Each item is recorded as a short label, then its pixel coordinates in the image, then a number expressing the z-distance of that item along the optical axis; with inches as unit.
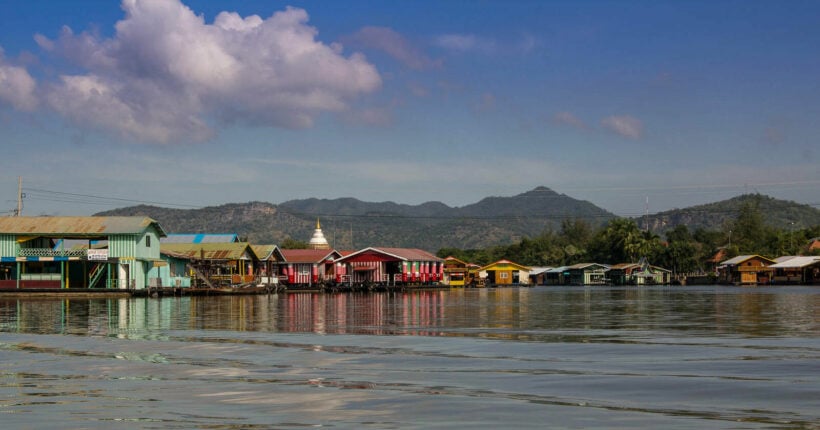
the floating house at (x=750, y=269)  5408.5
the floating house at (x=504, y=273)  6156.5
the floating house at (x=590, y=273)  6284.5
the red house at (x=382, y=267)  4411.9
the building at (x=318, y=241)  5034.0
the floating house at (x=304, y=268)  4239.7
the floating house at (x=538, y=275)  6619.1
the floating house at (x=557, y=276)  6604.3
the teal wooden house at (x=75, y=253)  2783.0
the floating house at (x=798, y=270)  5068.9
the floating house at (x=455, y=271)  5428.2
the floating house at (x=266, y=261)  3678.6
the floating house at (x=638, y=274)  6077.8
